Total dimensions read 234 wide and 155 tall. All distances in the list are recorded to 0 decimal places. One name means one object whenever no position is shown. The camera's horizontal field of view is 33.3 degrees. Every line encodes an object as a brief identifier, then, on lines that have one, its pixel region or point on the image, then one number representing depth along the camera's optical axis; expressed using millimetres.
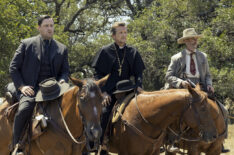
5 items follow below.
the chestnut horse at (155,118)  6223
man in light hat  8055
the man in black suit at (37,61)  6465
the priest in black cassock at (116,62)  7273
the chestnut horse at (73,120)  5398
